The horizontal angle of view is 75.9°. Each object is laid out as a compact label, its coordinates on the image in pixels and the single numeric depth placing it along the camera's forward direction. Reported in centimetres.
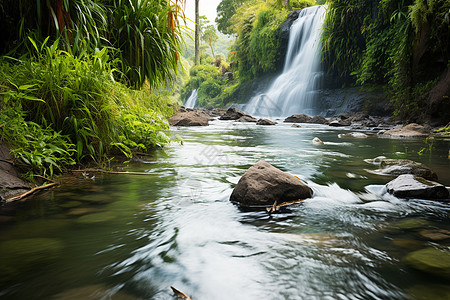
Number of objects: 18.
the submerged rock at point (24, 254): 110
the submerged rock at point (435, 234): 144
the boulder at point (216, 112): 1591
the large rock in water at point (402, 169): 251
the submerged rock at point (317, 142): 533
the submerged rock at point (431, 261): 114
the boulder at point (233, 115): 1286
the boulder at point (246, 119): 1212
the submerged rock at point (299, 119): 1176
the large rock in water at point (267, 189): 194
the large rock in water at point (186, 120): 927
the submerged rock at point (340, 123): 973
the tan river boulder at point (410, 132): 616
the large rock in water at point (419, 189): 202
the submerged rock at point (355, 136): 615
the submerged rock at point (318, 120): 1126
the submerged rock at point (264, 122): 1061
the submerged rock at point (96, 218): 160
